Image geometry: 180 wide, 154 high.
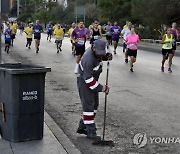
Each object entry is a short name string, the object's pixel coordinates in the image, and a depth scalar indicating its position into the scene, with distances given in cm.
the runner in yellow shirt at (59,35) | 2414
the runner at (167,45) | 1512
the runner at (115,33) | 2286
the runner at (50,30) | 3862
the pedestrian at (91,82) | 586
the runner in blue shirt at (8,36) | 2214
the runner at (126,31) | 1988
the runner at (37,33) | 2343
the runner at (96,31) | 1967
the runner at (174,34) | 1563
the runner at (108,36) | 2751
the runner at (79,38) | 1550
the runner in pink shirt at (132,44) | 1523
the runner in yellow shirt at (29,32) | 2494
